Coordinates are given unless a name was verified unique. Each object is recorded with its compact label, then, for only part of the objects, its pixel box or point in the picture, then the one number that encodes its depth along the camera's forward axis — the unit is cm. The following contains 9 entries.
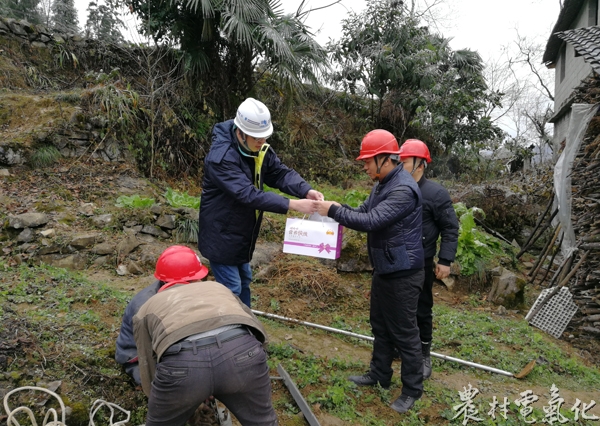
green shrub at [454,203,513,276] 632
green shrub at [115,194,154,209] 656
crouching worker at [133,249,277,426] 186
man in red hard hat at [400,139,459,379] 354
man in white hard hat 287
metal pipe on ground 382
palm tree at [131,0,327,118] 846
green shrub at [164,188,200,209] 715
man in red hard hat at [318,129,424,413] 284
